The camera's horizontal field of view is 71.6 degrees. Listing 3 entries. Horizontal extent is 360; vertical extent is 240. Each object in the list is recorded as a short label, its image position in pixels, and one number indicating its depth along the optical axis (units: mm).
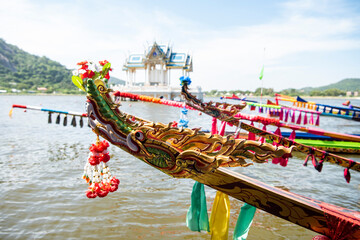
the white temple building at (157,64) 36969
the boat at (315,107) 9336
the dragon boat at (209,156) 1849
